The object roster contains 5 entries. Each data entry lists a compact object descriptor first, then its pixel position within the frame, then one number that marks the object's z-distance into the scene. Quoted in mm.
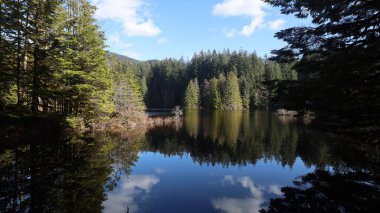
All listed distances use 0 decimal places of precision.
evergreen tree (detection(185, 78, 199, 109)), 89438
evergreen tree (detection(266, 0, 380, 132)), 5836
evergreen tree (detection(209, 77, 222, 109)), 85000
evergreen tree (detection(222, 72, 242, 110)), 82525
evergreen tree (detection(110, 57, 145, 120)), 31281
